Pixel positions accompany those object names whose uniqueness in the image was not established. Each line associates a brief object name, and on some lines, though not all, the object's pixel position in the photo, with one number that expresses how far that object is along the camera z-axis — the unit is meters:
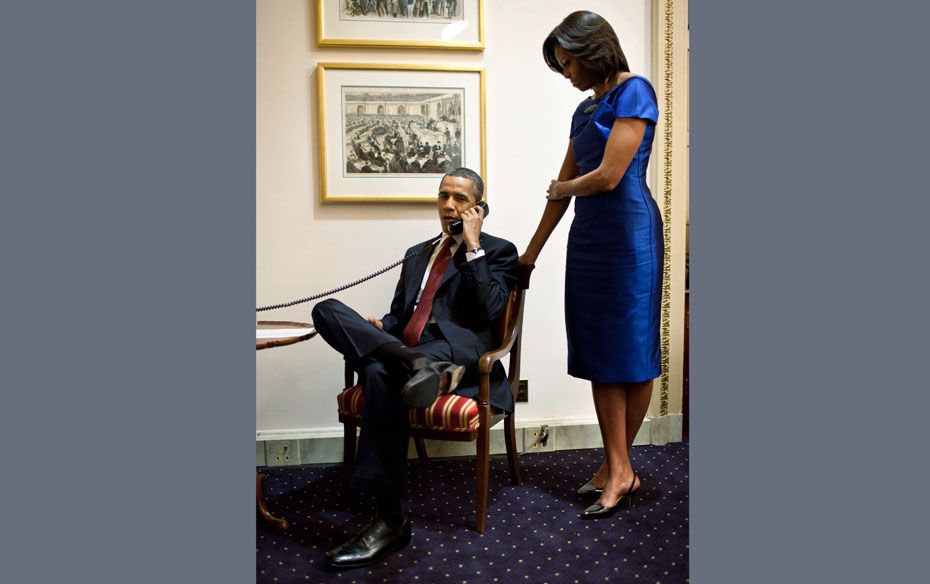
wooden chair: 2.25
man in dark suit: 2.12
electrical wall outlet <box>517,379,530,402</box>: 3.10
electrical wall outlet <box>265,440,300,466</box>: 2.96
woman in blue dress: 2.25
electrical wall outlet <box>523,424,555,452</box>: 3.12
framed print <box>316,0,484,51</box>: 2.85
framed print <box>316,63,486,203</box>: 2.88
